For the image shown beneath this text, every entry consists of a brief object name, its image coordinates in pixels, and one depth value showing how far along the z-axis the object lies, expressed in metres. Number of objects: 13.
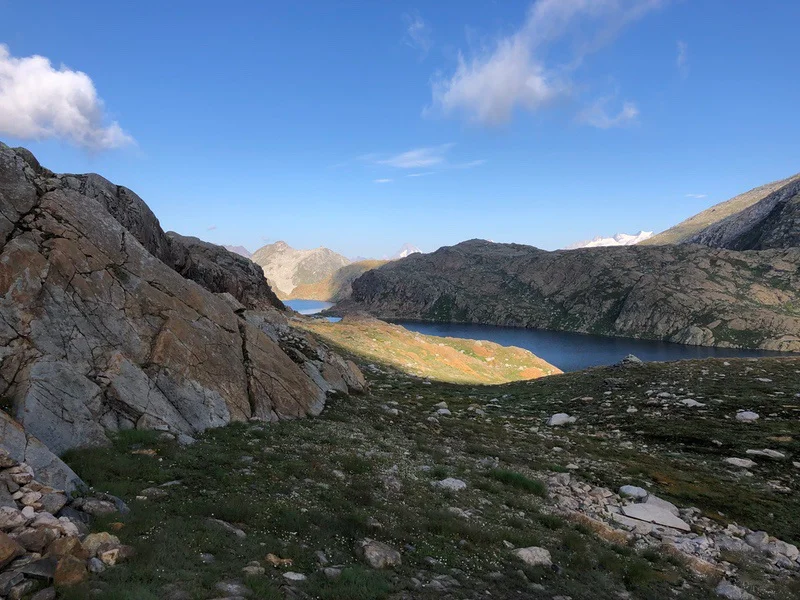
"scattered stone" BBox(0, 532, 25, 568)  6.58
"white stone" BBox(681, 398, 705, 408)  31.95
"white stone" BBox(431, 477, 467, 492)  16.06
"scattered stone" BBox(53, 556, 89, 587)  6.73
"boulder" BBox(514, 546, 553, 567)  11.45
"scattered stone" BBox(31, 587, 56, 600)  6.25
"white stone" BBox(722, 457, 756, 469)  21.84
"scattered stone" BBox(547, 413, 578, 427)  31.89
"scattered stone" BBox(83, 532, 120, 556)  7.71
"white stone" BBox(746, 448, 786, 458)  22.58
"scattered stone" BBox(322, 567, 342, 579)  8.89
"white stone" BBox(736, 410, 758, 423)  28.25
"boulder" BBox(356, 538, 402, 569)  9.80
